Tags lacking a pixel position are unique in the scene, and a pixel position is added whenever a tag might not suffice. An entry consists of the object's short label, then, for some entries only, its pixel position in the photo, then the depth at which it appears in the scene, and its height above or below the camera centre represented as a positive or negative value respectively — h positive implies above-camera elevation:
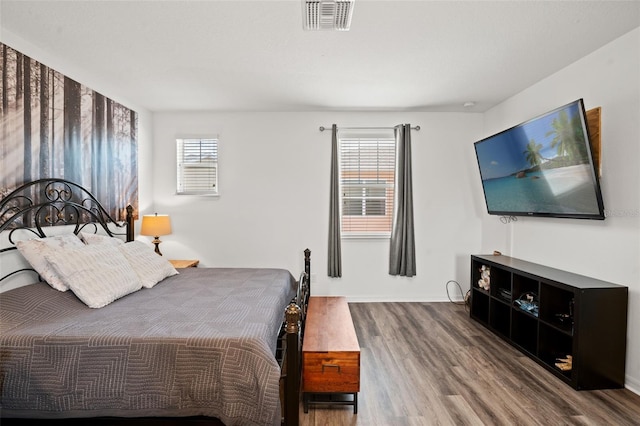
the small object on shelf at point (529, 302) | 2.87 -0.82
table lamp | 3.78 -0.25
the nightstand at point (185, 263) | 3.79 -0.69
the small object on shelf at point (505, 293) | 3.24 -0.83
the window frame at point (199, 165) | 4.46 +0.54
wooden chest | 2.08 -1.01
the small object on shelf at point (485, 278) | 3.56 -0.74
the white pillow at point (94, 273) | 2.13 -0.48
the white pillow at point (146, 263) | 2.68 -0.51
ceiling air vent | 1.98 +1.22
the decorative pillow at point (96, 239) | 2.70 -0.30
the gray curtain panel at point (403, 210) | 4.34 -0.02
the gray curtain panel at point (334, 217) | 4.35 -0.13
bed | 1.57 -0.77
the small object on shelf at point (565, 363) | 2.49 -1.17
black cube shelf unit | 2.37 -0.88
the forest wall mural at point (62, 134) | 2.33 +0.60
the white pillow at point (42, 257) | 2.22 -0.37
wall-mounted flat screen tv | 2.47 +0.38
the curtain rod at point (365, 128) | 4.45 +1.07
